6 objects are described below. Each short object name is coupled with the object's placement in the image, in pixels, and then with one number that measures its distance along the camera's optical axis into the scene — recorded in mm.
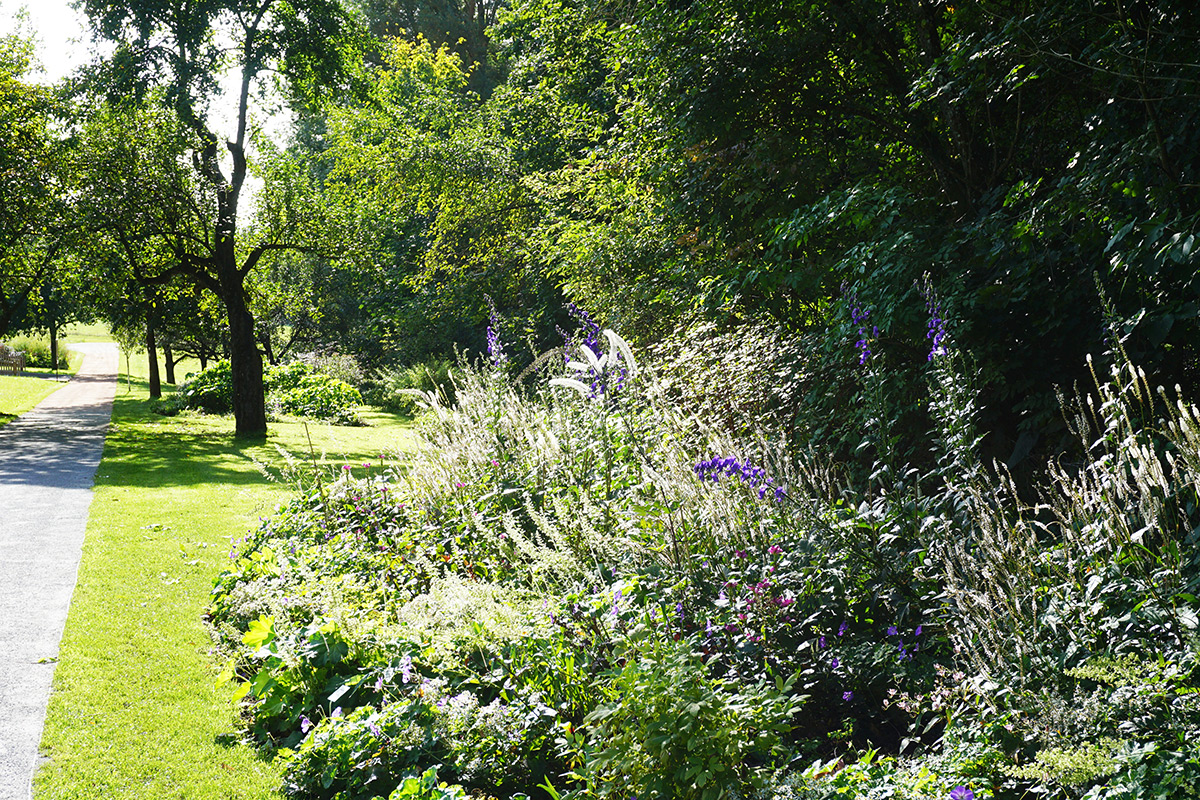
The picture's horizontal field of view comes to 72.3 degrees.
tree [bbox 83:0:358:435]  15156
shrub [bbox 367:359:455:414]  23047
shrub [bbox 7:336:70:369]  40781
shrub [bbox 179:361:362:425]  21016
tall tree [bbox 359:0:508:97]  31616
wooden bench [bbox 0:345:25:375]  35978
